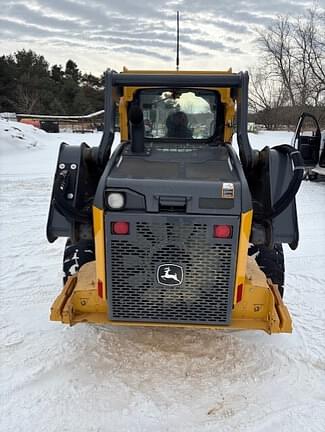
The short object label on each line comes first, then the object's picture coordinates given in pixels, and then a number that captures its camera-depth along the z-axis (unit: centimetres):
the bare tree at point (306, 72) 2797
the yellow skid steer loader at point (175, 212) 285
